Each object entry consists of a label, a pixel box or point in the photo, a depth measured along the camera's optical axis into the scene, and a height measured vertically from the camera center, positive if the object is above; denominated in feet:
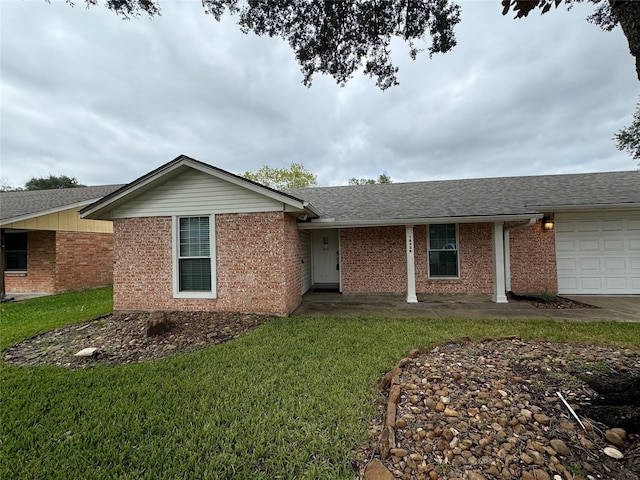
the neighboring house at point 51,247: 32.53 +0.60
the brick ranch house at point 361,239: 20.40 +0.74
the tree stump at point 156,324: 16.34 -4.84
